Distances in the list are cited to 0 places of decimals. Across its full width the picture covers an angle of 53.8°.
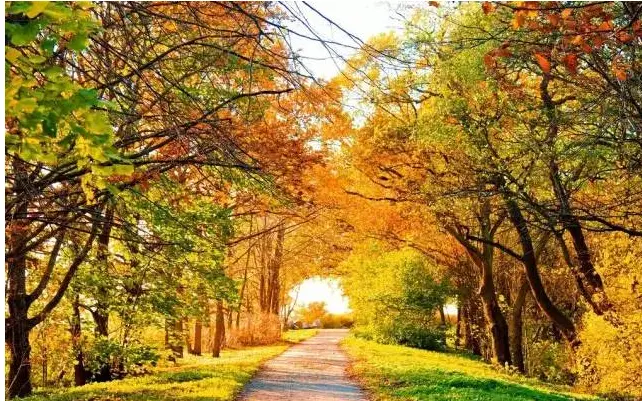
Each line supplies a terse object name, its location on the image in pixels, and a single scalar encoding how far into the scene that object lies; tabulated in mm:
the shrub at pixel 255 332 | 27547
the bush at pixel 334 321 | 52000
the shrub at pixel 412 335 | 24969
